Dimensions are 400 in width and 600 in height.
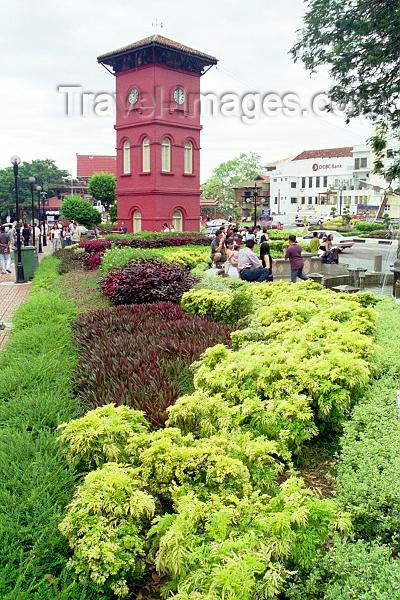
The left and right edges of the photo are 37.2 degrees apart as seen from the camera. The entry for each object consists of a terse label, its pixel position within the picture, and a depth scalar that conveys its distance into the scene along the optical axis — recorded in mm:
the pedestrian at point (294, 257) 14625
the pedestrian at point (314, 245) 21312
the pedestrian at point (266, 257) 13906
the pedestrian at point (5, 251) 20500
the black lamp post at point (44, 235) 39691
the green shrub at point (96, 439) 3791
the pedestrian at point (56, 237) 33281
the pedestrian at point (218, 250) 16630
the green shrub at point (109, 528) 2846
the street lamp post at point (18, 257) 18328
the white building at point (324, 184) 78688
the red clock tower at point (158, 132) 30969
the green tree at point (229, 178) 80188
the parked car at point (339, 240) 34191
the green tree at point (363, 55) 12448
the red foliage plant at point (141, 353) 5090
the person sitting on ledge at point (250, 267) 12906
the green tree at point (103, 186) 57719
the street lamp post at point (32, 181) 28647
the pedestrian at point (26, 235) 27531
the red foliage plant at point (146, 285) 10641
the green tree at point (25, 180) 69188
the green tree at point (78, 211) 44875
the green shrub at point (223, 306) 9039
